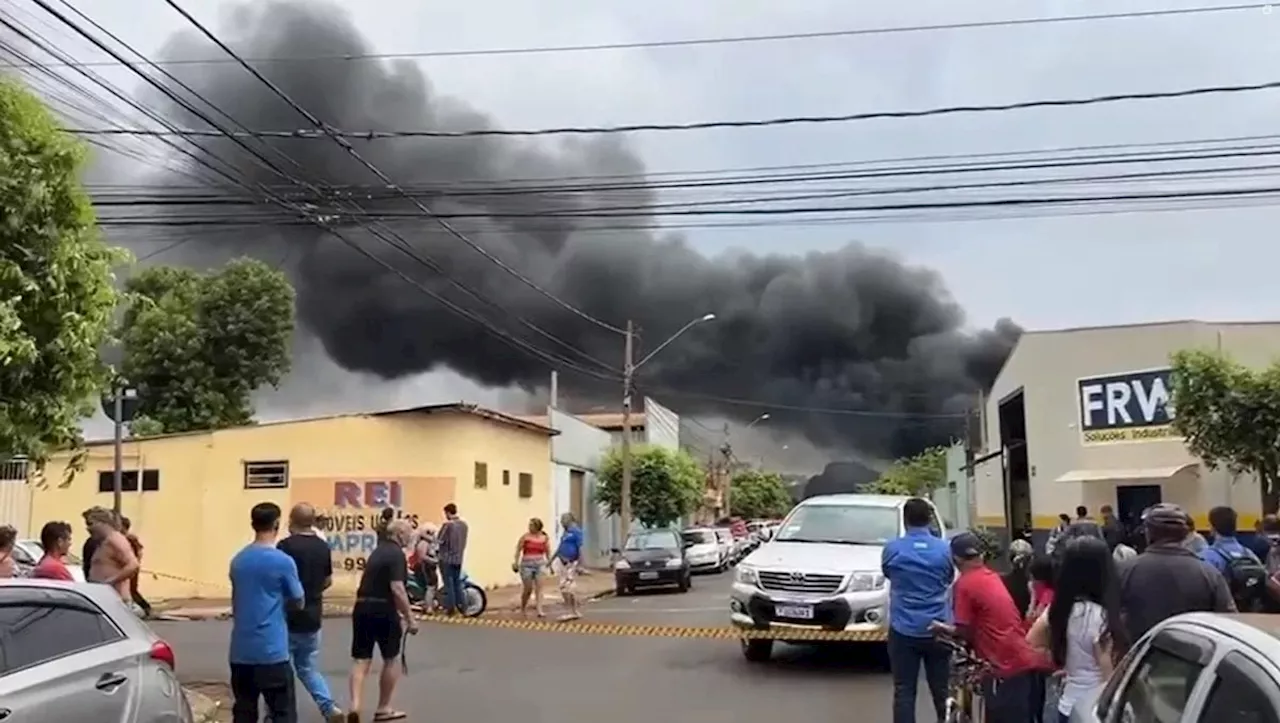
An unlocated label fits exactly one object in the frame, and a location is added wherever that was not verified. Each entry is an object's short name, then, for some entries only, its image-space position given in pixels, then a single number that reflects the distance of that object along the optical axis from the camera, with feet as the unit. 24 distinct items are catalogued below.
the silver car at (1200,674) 11.27
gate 90.48
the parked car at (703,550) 129.18
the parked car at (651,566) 92.17
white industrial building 94.58
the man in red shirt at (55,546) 32.17
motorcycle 67.46
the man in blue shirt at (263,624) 26.16
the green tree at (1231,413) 76.48
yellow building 87.35
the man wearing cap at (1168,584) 21.67
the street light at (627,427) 112.16
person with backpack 32.35
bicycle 23.84
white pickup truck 41.78
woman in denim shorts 65.51
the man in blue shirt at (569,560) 68.18
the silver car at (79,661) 17.58
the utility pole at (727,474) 283.18
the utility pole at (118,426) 61.26
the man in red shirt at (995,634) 22.67
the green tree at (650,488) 140.05
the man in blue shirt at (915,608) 27.99
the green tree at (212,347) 133.49
